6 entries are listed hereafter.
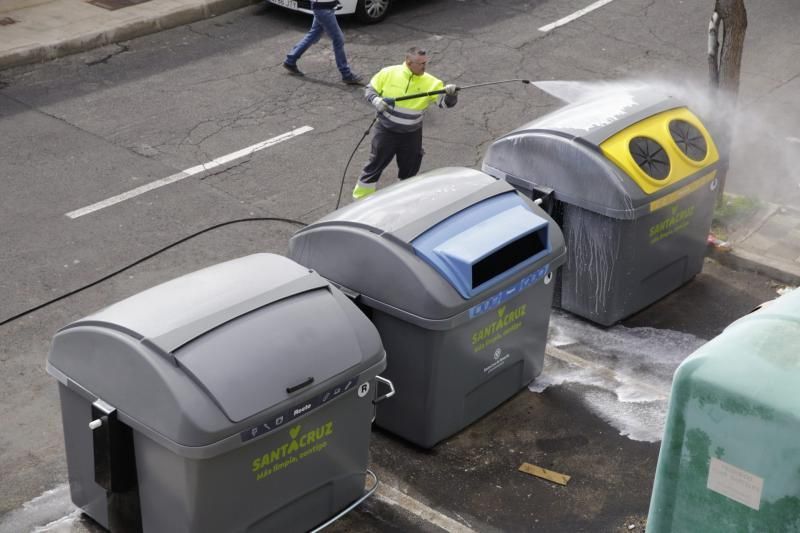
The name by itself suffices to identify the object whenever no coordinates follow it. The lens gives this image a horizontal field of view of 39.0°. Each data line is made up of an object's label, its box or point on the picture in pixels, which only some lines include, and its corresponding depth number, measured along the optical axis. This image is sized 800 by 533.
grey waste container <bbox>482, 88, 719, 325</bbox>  7.44
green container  4.42
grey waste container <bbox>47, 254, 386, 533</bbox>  5.04
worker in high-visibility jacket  8.85
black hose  7.90
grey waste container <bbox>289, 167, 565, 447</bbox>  6.11
